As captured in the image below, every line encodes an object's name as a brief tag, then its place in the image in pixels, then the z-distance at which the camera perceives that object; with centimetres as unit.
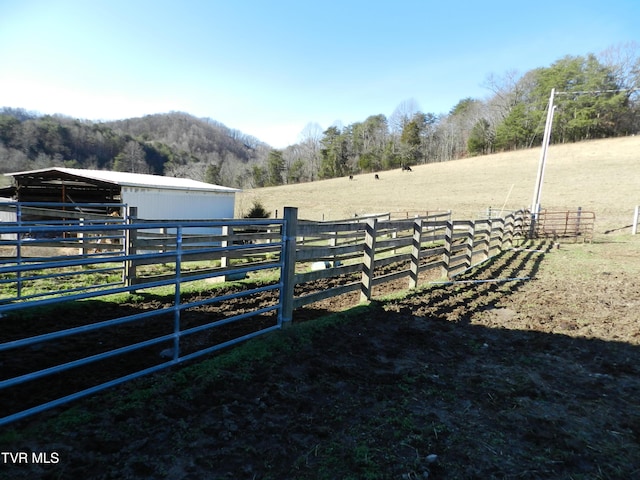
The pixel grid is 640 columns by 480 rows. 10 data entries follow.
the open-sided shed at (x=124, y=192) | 1664
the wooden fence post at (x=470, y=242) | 952
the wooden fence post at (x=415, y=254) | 702
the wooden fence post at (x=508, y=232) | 1427
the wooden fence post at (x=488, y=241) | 1109
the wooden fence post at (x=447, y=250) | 828
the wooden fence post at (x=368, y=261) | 580
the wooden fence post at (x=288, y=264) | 440
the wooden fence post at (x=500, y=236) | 1259
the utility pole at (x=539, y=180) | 1778
